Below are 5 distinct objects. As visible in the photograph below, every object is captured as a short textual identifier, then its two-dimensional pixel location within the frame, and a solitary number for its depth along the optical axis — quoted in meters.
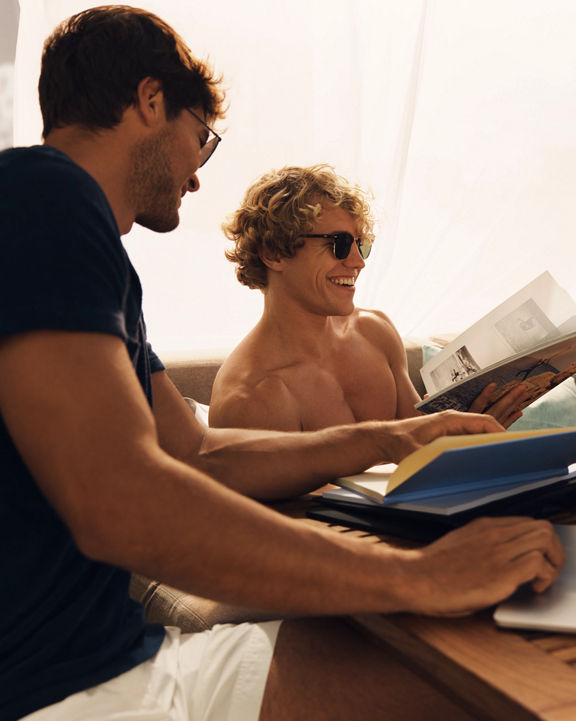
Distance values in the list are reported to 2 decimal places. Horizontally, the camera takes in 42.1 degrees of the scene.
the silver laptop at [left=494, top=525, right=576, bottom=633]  0.65
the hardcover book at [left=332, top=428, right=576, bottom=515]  0.84
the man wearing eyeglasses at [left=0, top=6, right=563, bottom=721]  0.68
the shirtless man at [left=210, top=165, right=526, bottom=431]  1.96
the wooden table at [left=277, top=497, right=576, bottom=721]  0.55
